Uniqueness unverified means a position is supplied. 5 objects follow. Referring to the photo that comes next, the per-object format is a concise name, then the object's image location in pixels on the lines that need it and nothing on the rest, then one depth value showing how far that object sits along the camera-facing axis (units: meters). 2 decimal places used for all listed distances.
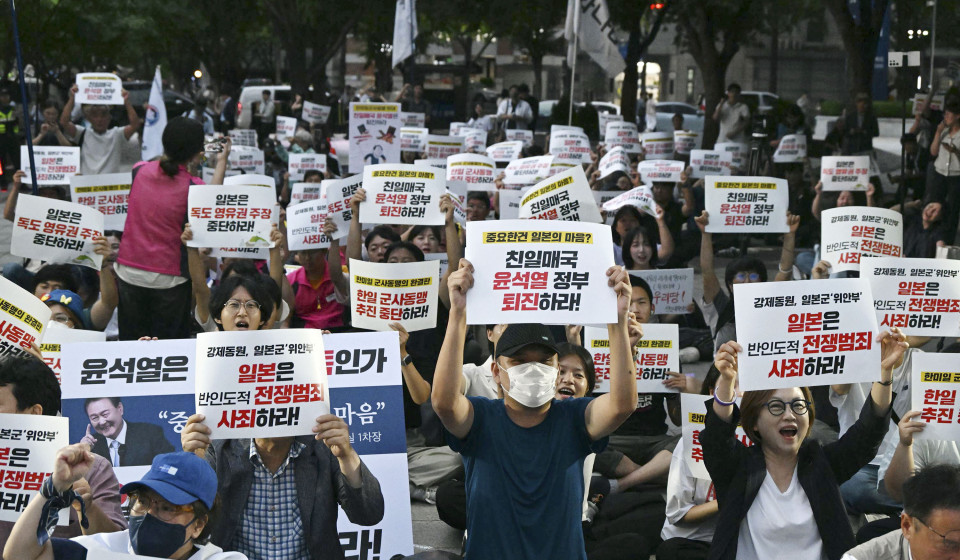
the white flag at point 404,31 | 18.91
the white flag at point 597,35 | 16.03
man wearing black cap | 4.06
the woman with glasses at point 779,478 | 4.39
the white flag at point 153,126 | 13.59
